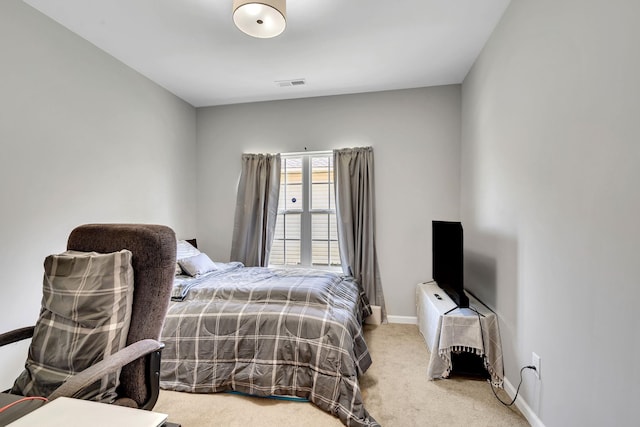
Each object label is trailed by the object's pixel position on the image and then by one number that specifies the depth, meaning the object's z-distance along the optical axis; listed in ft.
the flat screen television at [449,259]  7.54
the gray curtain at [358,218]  11.07
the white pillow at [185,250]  9.97
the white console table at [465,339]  6.93
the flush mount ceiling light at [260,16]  5.46
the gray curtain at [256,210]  11.94
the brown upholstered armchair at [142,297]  3.72
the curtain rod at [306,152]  11.76
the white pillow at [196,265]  9.25
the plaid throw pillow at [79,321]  3.57
